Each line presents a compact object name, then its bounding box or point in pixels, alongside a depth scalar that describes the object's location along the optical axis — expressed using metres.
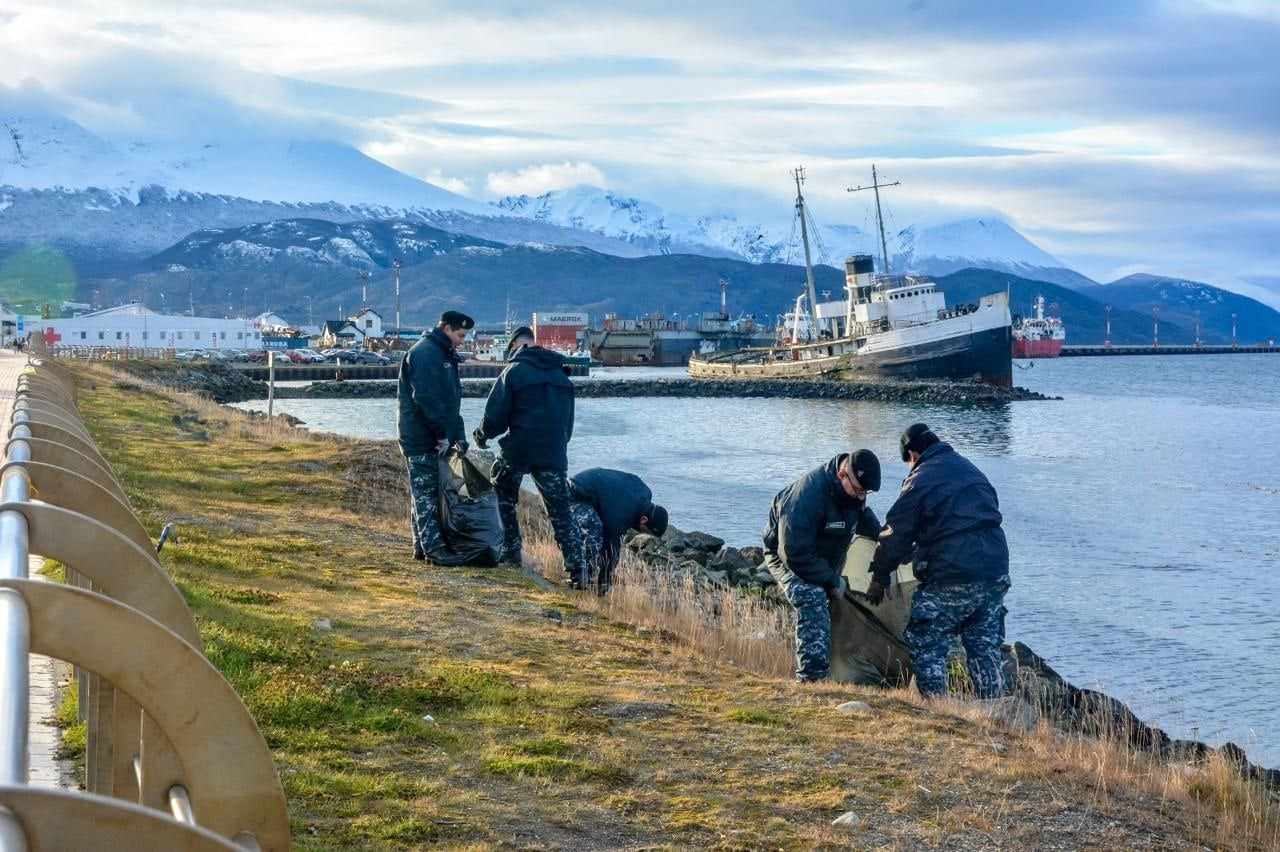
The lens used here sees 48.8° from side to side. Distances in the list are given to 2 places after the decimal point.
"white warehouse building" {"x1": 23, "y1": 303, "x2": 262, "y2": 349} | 112.88
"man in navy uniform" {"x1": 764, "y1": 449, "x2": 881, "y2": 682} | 8.90
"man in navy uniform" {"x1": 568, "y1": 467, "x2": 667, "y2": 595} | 11.98
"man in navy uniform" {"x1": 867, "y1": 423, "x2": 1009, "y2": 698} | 8.94
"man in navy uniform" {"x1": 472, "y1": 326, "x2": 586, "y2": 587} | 11.61
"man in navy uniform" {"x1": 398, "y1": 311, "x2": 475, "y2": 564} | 11.48
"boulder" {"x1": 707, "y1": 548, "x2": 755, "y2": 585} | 17.77
